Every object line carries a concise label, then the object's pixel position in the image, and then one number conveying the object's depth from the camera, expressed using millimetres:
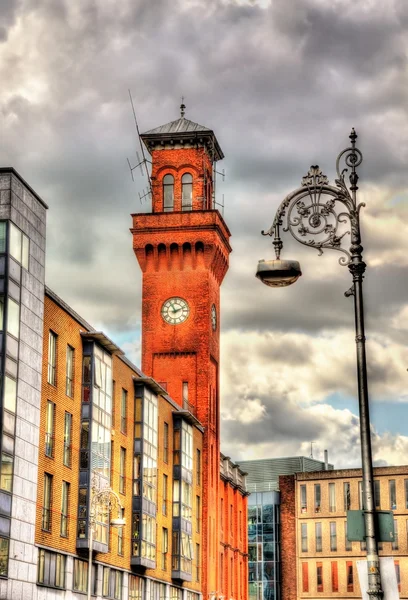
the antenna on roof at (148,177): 87625
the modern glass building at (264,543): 118562
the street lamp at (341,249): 18256
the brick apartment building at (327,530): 115125
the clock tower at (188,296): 83562
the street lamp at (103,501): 43634
